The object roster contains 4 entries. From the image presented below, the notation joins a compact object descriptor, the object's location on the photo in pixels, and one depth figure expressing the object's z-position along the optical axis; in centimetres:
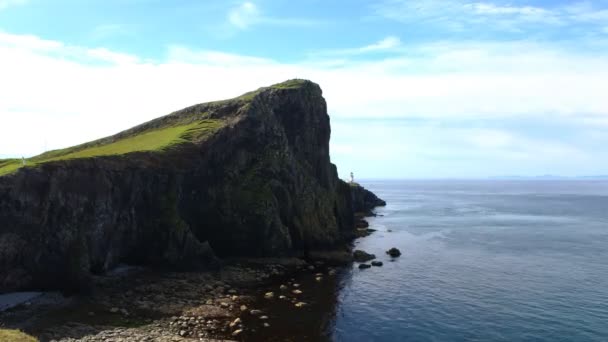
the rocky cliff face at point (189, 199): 5453
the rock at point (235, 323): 4835
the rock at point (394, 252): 8968
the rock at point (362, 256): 8444
